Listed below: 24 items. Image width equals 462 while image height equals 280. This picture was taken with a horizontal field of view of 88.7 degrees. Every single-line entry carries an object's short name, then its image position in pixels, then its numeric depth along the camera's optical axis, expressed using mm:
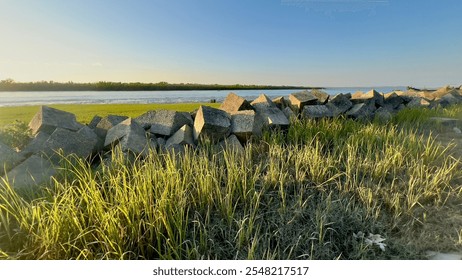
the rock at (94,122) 2921
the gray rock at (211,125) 2635
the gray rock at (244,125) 2764
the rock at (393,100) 5550
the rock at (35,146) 2188
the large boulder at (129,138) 2287
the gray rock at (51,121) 2504
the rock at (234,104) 3258
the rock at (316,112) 3662
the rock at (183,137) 2557
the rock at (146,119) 2861
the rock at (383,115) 4246
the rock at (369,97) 4922
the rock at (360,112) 4289
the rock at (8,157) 2010
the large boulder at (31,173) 1851
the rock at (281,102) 3948
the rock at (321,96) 4277
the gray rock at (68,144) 2184
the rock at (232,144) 2583
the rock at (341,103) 4387
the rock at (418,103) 5691
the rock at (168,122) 2805
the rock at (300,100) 3801
